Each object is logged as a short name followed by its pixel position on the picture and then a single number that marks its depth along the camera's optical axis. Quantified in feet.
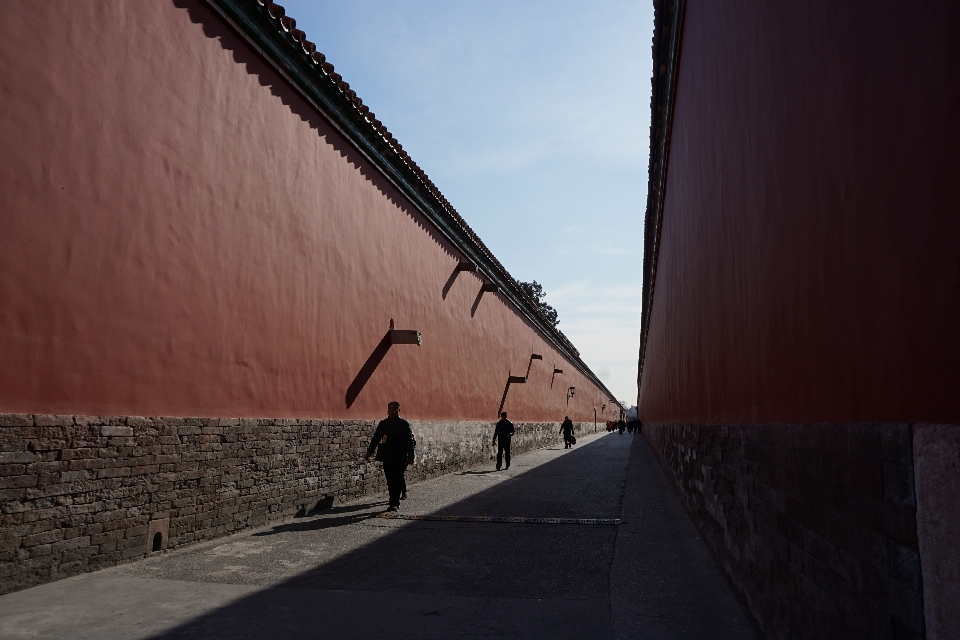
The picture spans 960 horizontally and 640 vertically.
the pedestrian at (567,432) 81.35
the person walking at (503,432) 49.37
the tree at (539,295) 220.84
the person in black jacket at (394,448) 29.55
